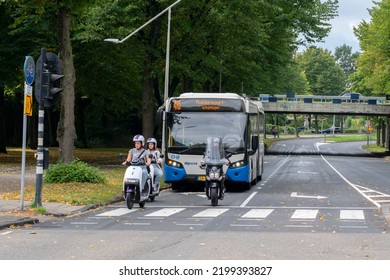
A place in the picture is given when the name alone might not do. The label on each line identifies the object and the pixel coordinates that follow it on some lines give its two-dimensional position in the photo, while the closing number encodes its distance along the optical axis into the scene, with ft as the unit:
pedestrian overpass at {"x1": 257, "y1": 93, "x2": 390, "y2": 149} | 276.21
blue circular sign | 57.92
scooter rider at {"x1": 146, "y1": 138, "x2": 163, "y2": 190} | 73.92
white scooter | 63.41
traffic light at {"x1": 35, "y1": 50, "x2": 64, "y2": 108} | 59.47
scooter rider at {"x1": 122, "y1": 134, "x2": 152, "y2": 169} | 65.31
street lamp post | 111.72
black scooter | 69.72
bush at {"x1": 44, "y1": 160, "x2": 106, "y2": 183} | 82.28
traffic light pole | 59.31
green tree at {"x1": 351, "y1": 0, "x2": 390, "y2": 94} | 198.90
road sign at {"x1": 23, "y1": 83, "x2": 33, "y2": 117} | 57.93
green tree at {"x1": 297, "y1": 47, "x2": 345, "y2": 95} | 547.90
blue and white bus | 85.71
